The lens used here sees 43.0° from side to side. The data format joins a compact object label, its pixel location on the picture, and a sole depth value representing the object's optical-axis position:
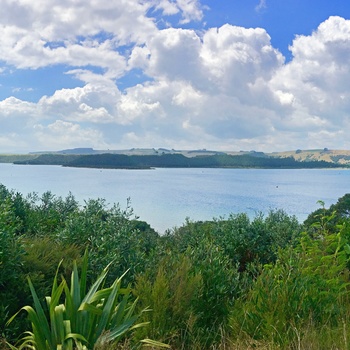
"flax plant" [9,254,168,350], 3.83
